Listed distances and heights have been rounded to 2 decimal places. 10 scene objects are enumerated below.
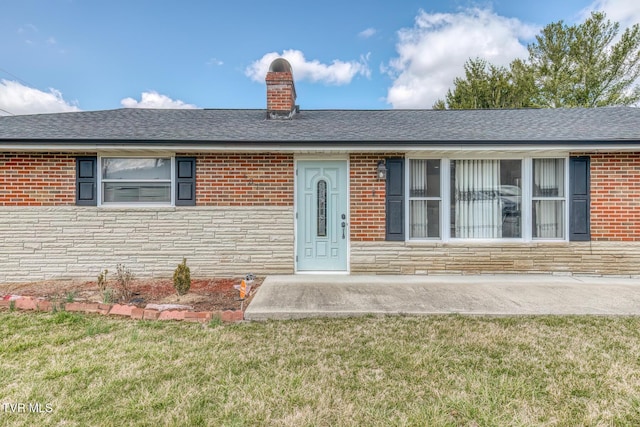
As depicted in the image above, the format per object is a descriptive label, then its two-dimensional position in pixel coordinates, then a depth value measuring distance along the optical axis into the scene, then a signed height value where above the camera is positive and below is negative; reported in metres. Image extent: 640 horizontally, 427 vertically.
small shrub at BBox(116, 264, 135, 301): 4.87 -1.17
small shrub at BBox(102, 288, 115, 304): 4.63 -1.21
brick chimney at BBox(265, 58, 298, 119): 7.77 +3.03
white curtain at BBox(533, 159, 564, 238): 6.28 +0.44
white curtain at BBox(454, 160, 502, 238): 6.41 +0.26
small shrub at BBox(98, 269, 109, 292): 4.98 -1.08
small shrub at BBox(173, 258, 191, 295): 4.96 -1.00
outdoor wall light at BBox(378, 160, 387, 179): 6.18 +0.91
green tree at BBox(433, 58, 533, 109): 22.69 +9.78
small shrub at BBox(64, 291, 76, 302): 4.60 -1.23
